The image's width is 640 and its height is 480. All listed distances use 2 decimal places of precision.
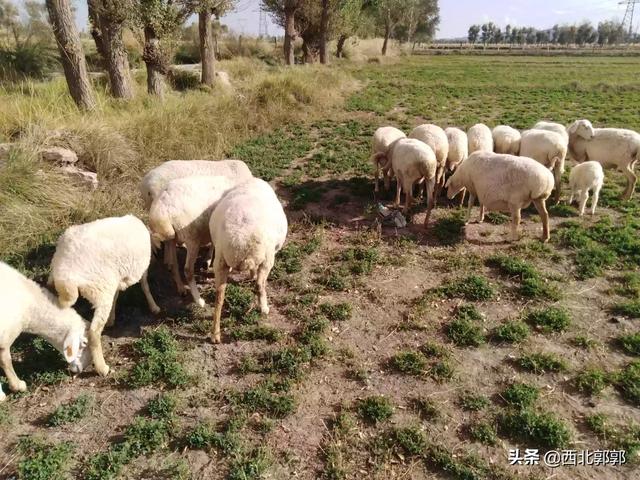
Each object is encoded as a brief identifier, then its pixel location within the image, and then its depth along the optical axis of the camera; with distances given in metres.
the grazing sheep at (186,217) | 5.01
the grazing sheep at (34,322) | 3.78
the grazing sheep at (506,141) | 8.69
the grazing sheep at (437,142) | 7.93
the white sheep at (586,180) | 7.50
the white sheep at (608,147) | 8.25
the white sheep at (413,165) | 7.22
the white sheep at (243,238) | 4.57
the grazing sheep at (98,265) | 4.18
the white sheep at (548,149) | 7.94
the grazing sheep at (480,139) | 8.48
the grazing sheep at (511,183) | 6.43
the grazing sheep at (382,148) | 8.52
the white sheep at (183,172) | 6.05
